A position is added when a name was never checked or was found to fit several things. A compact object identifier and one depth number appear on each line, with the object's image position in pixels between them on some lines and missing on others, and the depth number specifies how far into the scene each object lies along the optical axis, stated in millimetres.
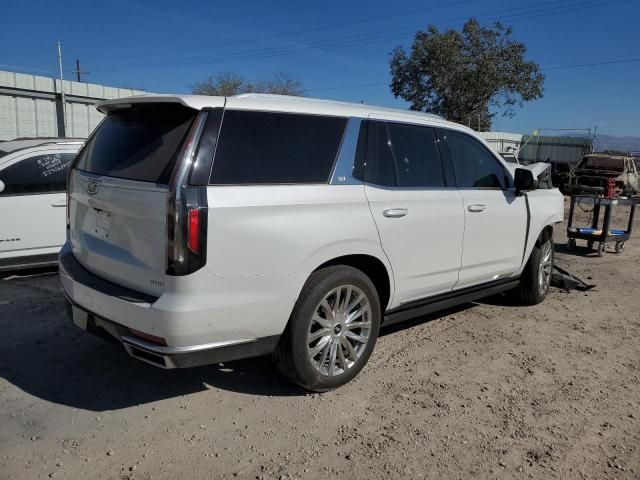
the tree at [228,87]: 39788
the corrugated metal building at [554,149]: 35125
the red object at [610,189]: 10312
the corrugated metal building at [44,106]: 14617
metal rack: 9391
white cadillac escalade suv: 3002
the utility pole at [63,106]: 15867
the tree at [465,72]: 32094
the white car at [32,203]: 6293
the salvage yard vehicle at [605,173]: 19781
